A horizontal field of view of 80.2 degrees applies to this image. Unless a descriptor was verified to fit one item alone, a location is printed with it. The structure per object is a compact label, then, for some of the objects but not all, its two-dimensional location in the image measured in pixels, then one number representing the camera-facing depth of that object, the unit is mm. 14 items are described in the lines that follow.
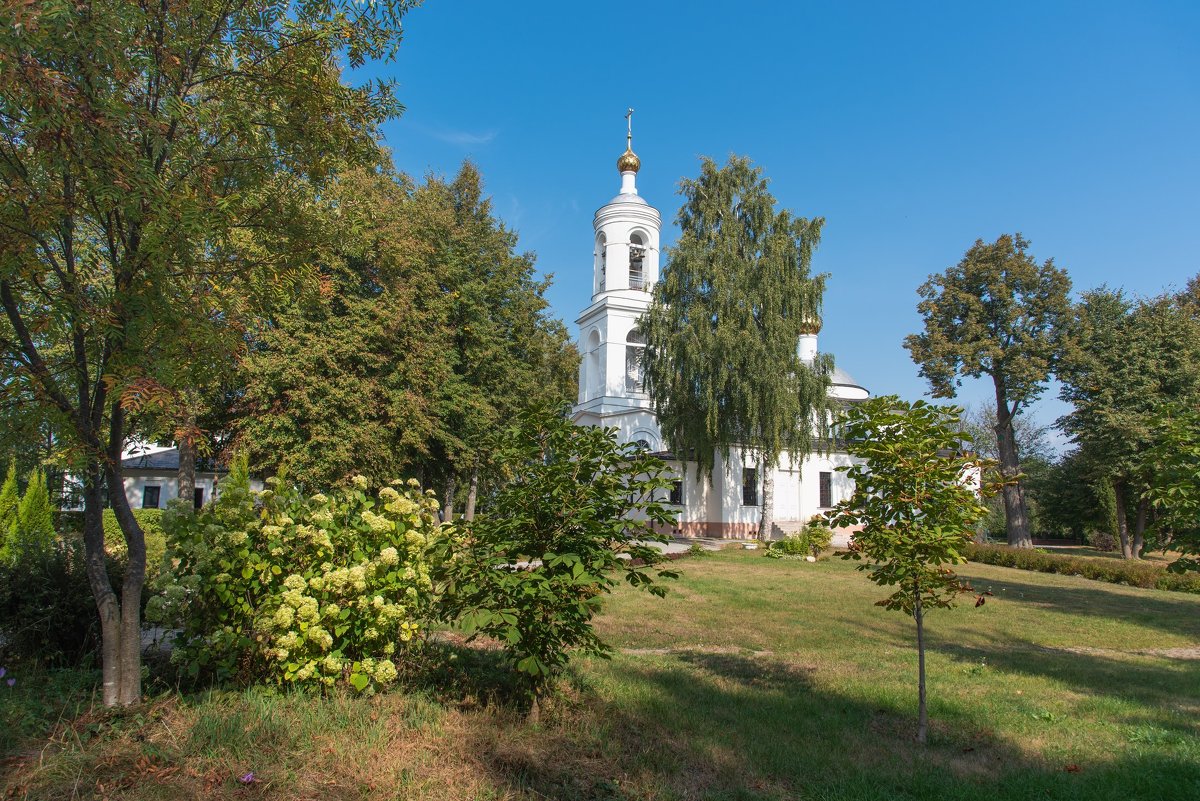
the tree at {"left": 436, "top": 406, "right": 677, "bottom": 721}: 4797
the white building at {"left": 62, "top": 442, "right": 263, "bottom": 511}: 30672
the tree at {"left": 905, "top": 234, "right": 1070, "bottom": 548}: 34219
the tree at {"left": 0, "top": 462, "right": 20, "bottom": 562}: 14445
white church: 32281
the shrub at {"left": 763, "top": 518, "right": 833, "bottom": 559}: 24578
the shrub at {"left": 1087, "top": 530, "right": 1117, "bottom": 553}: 42156
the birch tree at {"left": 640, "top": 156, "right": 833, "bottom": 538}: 25656
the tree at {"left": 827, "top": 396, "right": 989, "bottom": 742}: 5570
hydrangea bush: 4859
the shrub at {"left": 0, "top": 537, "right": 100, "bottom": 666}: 5453
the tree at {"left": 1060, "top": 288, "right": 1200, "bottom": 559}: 31250
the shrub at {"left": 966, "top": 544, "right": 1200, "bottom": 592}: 20703
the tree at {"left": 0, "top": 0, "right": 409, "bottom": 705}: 4004
